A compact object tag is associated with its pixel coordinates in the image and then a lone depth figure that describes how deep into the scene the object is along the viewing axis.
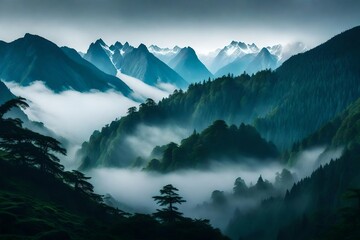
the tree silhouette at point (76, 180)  109.03
